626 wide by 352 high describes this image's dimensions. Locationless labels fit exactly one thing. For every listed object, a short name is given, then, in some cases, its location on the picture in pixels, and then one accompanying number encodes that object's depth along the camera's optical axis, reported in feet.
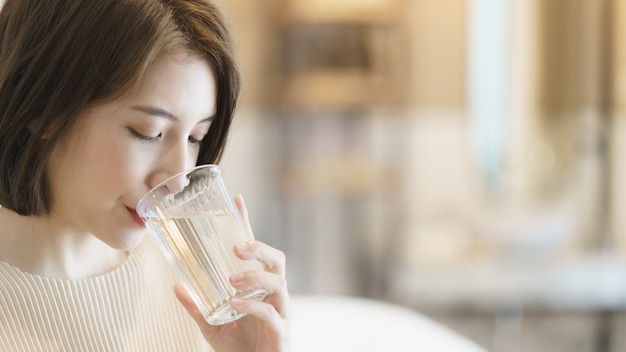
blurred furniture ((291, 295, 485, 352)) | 5.00
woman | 3.61
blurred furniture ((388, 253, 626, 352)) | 11.09
